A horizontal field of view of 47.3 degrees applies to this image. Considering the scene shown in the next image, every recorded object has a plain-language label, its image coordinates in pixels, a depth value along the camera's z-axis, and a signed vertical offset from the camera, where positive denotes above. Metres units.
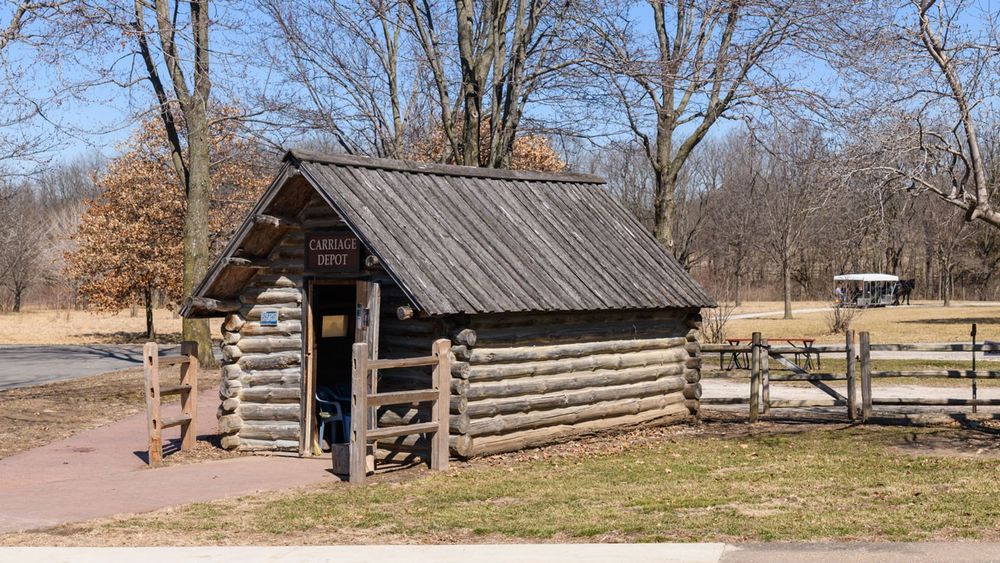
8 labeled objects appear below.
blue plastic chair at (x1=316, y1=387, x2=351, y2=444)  14.79 -1.49
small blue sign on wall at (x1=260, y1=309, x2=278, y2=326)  14.60 -0.22
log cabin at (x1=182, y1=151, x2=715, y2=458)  13.42 -0.08
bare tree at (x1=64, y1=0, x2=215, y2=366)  22.55 +3.96
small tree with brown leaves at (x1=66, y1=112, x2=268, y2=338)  38.75 +2.72
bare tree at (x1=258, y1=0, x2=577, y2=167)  24.31 +5.27
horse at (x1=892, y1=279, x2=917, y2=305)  72.69 +0.52
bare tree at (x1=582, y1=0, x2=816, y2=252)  21.72 +4.43
